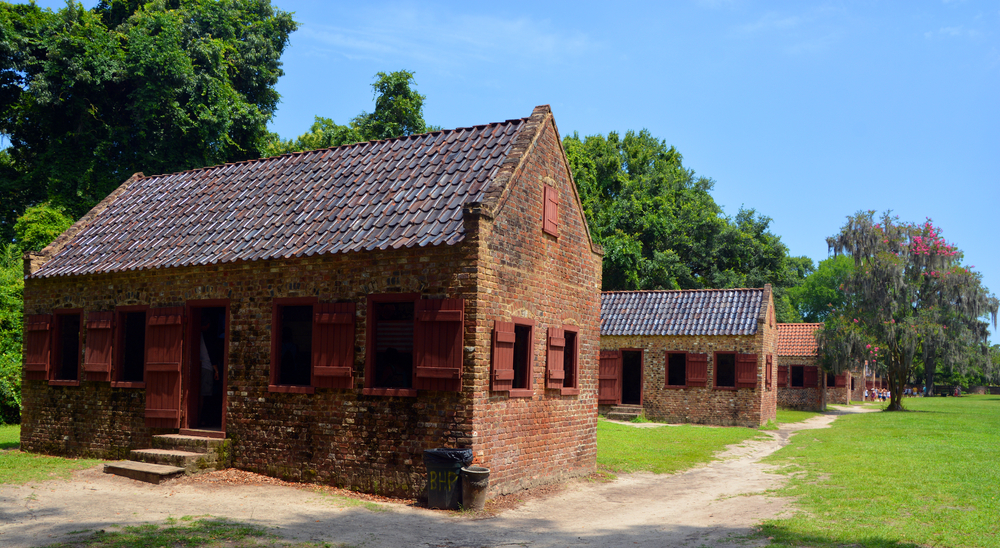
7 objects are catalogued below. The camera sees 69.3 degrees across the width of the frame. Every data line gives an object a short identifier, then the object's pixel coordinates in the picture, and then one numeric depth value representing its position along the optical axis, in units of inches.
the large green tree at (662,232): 1583.4
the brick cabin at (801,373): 1581.0
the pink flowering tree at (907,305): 1427.2
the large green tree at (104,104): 1146.0
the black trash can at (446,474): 398.6
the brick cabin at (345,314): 425.4
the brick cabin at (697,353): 1055.0
